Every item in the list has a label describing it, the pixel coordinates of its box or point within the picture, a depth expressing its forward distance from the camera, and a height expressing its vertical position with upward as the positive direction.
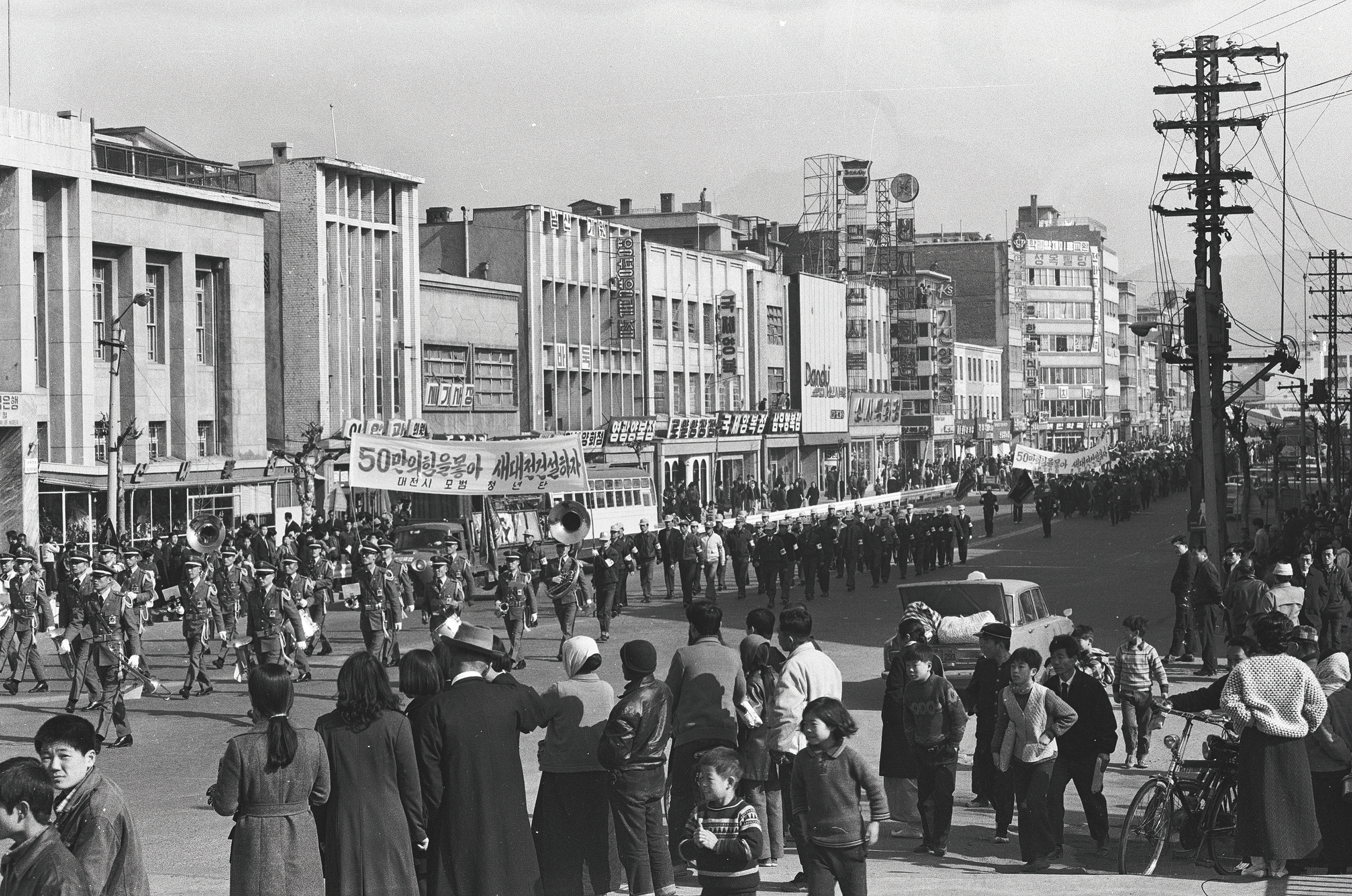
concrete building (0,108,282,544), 40.19 +2.80
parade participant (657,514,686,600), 34.06 -2.52
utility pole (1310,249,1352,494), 56.59 +0.79
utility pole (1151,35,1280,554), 34.03 +5.02
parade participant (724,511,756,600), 34.81 -2.64
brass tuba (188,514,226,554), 33.69 -2.15
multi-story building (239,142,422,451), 51.66 +4.26
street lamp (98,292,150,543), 36.28 -0.22
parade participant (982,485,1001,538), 53.81 -2.82
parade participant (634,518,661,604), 34.22 -2.66
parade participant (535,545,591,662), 23.62 -2.34
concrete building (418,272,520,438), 57.31 +2.58
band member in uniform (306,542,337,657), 23.72 -2.63
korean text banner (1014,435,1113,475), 59.12 -1.54
